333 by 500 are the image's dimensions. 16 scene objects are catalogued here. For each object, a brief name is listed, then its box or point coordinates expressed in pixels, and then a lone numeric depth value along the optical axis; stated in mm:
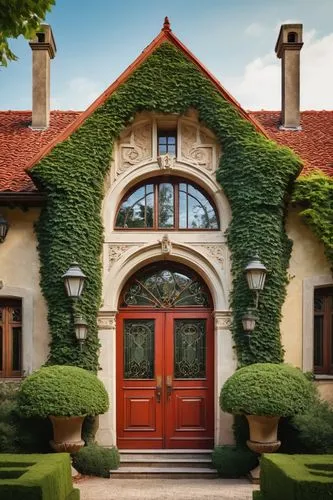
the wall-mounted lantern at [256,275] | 12398
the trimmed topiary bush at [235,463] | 12281
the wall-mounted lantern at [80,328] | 12602
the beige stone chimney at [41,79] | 15766
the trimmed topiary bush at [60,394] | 11359
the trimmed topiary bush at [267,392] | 11312
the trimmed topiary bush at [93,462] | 12297
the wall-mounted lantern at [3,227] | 12934
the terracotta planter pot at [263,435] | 11719
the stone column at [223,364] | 12836
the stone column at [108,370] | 12867
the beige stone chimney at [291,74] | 15656
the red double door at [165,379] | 13312
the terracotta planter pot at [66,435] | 11773
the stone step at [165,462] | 12641
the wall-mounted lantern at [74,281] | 12406
